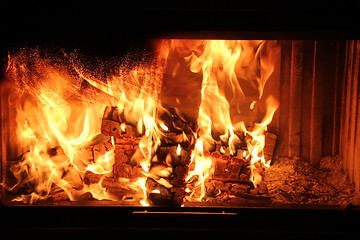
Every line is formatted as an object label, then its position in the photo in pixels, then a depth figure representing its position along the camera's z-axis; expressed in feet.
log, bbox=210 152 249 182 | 4.84
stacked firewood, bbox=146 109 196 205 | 4.37
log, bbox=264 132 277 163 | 5.19
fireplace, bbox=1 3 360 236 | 4.53
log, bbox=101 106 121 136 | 4.91
